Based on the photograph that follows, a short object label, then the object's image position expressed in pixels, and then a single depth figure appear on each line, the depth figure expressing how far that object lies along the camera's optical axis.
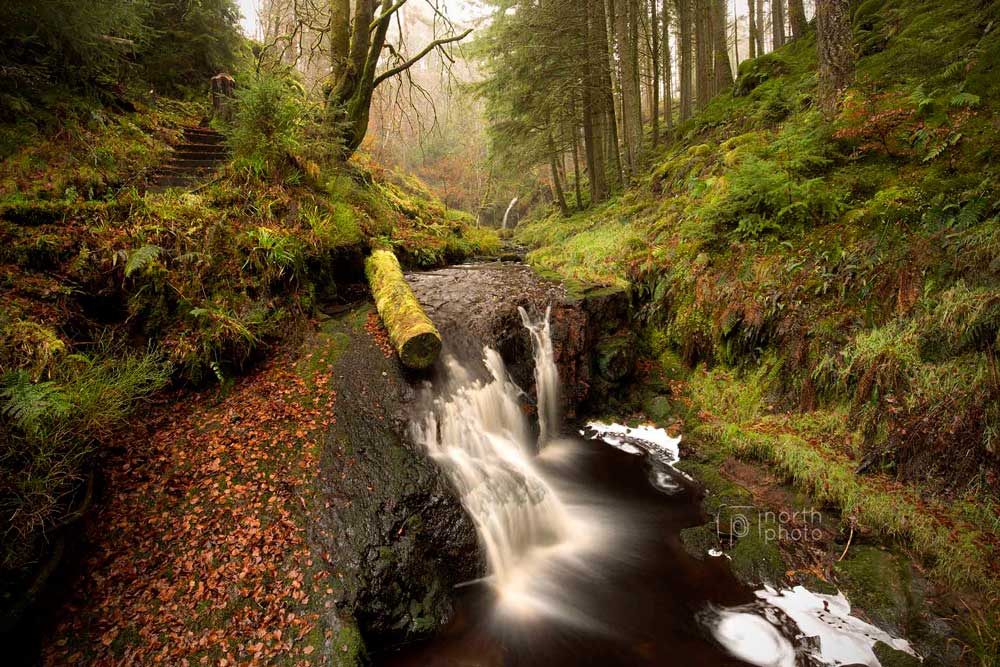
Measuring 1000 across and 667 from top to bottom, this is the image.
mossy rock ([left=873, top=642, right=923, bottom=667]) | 3.32
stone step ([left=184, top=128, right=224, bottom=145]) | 8.49
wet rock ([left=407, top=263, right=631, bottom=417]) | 6.93
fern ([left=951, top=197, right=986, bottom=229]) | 4.69
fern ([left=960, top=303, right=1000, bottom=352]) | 4.09
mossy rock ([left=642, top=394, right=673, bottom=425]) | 7.20
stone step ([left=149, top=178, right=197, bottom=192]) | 6.11
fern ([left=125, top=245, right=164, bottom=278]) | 4.57
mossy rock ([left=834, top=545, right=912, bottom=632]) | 3.65
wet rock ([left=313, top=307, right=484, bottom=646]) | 3.63
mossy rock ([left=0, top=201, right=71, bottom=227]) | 4.43
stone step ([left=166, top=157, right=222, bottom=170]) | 7.18
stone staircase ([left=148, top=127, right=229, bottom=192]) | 6.38
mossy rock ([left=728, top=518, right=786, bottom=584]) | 4.22
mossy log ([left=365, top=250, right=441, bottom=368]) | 5.51
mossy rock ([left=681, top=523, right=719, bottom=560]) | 4.66
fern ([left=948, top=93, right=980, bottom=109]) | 5.74
